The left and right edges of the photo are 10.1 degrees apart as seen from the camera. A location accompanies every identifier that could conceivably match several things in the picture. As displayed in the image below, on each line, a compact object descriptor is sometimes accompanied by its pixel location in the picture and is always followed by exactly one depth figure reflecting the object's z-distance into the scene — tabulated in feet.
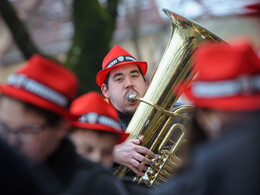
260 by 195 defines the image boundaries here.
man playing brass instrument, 20.57
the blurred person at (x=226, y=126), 15.18
